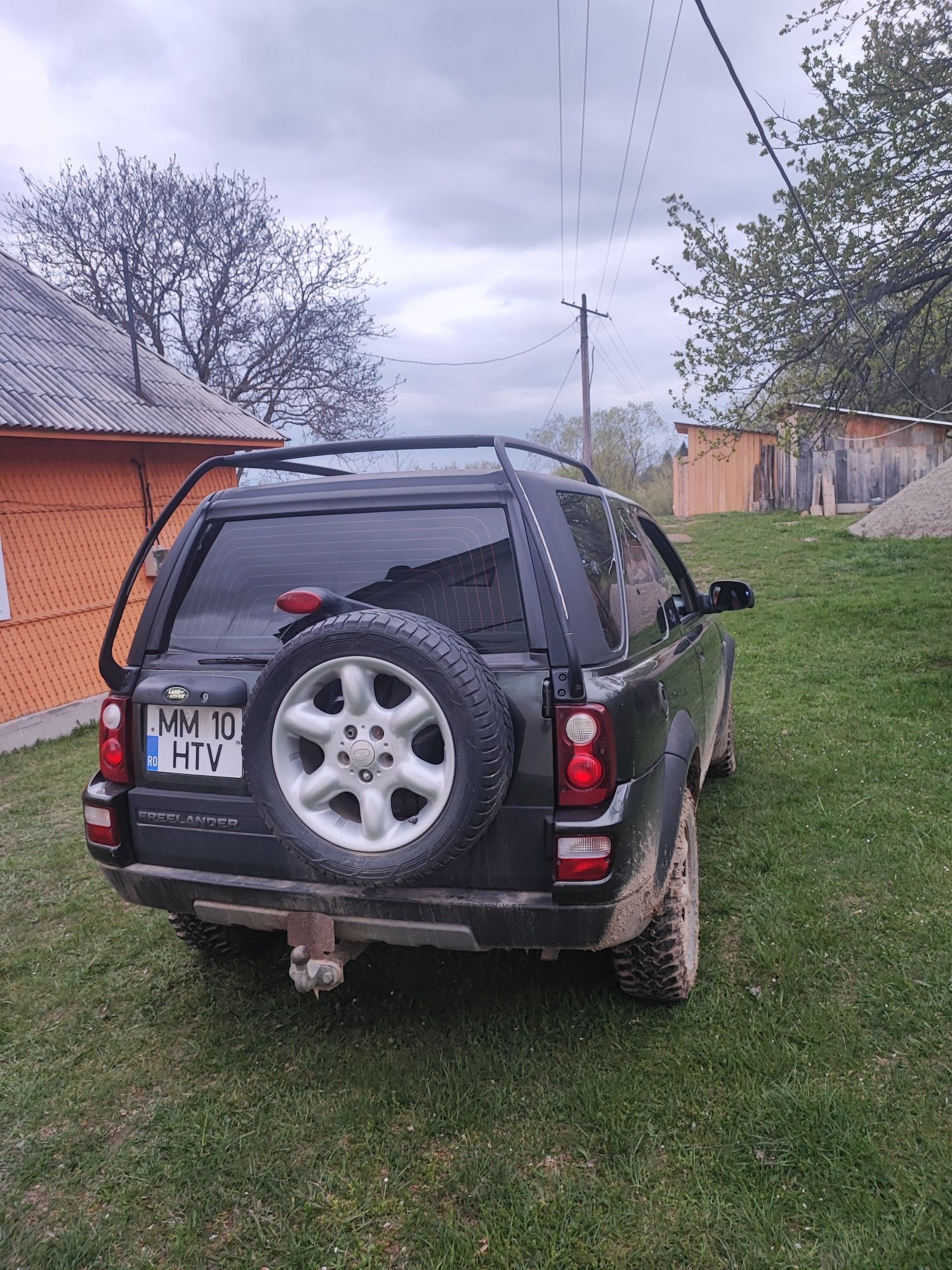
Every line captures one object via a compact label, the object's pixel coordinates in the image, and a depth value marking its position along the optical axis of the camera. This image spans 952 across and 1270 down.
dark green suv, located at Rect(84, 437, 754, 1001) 2.18
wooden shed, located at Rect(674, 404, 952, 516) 20.77
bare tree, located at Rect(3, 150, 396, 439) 22.88
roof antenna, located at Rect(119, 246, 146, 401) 9.07
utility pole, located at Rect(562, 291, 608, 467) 25.56
